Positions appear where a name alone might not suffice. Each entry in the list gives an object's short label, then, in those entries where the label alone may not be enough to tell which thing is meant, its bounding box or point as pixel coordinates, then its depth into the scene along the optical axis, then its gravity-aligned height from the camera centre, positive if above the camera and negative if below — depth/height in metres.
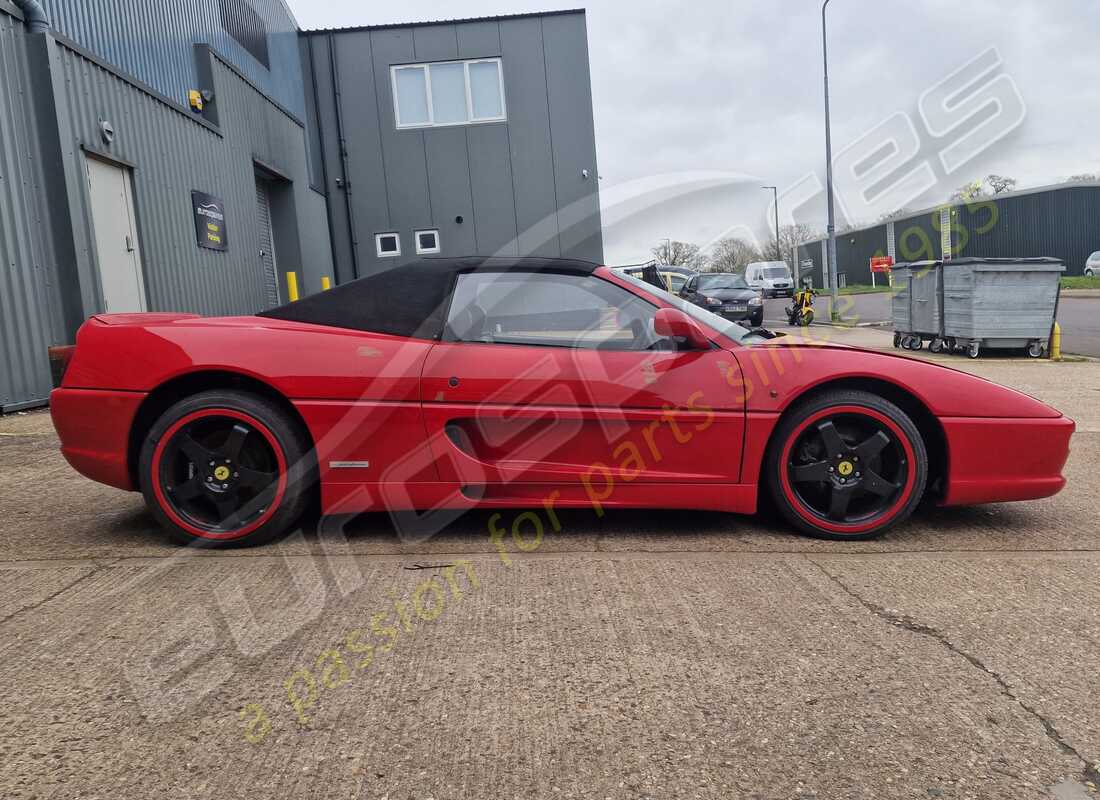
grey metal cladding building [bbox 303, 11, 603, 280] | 16.45 +3.81
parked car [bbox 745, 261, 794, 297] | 39.00 +0.50
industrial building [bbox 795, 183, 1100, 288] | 41.00 +1.98
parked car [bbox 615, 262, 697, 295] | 17.61 +0.57
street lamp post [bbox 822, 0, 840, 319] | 18.98 +1.37
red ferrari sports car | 3.29 -0.48
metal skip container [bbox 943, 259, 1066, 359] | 11.22 -0.44
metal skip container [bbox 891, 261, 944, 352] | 12.31 -0.46
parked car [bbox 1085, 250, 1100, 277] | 38.34 -0.18
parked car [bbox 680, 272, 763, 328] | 21.05 -0.23
